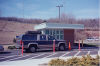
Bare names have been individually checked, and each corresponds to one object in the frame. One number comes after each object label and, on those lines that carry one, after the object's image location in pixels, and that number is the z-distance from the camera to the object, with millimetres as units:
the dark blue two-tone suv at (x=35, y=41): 17359
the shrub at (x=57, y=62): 8891
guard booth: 23094
